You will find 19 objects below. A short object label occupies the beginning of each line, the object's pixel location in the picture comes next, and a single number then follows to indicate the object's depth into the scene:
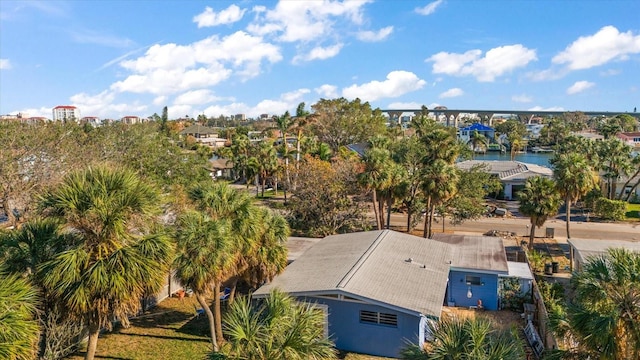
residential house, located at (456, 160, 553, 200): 48.94
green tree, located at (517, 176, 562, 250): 27.91
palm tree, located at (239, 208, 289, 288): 17.58
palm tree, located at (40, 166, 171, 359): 10.37
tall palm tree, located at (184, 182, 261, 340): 15.39
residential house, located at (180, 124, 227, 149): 113.13
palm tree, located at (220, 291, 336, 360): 9.13
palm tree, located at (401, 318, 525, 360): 8.57
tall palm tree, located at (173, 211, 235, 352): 14.02
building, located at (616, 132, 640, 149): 91.82
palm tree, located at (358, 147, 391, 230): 30.27
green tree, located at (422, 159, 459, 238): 28.98
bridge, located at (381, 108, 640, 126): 183.90
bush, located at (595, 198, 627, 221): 37.59
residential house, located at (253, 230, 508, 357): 16.25
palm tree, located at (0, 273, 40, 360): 8.21
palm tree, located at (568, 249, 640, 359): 9.12
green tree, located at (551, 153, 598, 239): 28.73
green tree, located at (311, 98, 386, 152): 70.69
